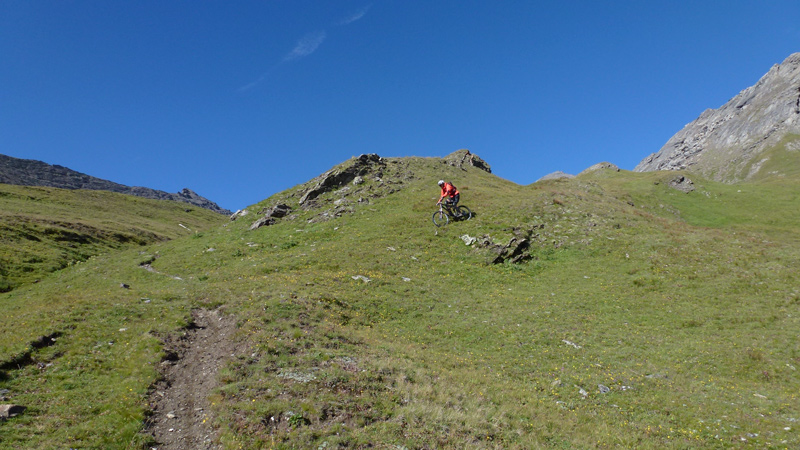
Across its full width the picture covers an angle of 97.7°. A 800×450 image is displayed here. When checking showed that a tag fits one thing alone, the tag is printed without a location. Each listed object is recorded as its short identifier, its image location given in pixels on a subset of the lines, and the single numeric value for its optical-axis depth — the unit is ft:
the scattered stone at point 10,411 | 34.47
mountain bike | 131.78
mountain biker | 126.41
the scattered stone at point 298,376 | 44.60
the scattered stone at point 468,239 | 116.48
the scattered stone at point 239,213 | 173.72
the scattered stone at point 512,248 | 106.75
